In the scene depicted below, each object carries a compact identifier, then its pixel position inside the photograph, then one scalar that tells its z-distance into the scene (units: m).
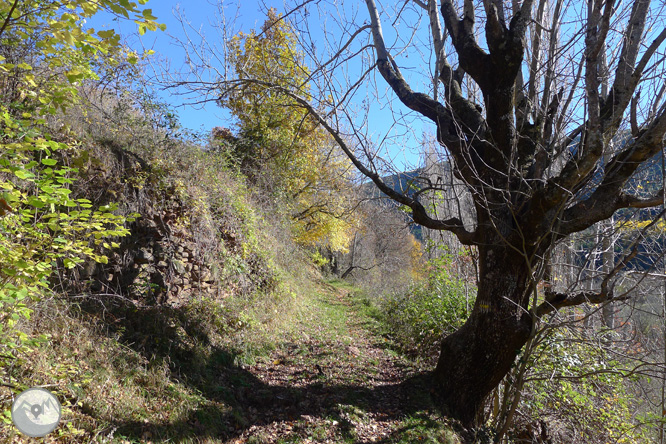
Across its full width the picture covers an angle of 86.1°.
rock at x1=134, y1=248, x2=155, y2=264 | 5.17
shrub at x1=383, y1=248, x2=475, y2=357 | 6.62
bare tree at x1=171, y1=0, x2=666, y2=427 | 3.27
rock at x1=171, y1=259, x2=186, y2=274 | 5.52
